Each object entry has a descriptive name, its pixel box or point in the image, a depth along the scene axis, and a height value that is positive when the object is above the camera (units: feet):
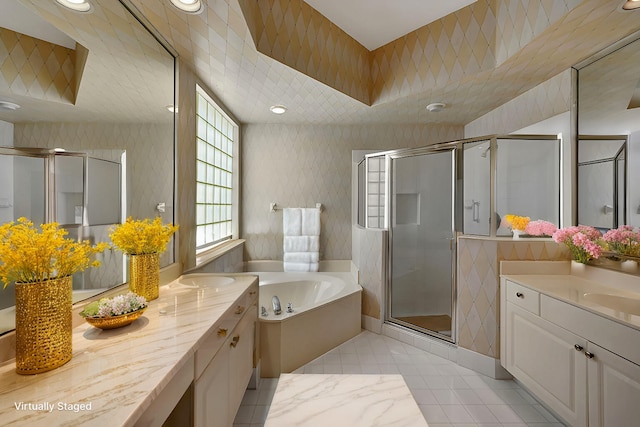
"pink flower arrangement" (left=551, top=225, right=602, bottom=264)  5.75 -0.56
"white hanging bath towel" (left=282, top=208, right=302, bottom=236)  10.89 -0.36
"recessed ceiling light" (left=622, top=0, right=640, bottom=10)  4.68 +3.54
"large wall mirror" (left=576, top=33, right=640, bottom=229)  5.31 +1.59
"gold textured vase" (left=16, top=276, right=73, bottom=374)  2.47 -1.06
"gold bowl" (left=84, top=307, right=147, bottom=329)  3.26 -1.29
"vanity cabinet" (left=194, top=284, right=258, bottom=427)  3.46 -2.32
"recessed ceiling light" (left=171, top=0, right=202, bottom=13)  4.53 +3.38
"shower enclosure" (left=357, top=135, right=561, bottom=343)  7.18 +0.33
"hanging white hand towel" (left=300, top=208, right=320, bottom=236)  10.88 -0.40
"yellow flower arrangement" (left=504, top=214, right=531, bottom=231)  6.93 -0.17
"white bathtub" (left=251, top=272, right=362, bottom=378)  6.71 -2.90
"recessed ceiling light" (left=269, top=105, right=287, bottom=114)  9.26 +3.49
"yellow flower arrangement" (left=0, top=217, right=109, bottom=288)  2.47 -0.40
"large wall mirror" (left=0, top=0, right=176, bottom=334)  2.84 +1.15
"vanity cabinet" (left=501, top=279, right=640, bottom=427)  3.92 -2.42
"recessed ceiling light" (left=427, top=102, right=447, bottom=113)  8.95 +3.47
